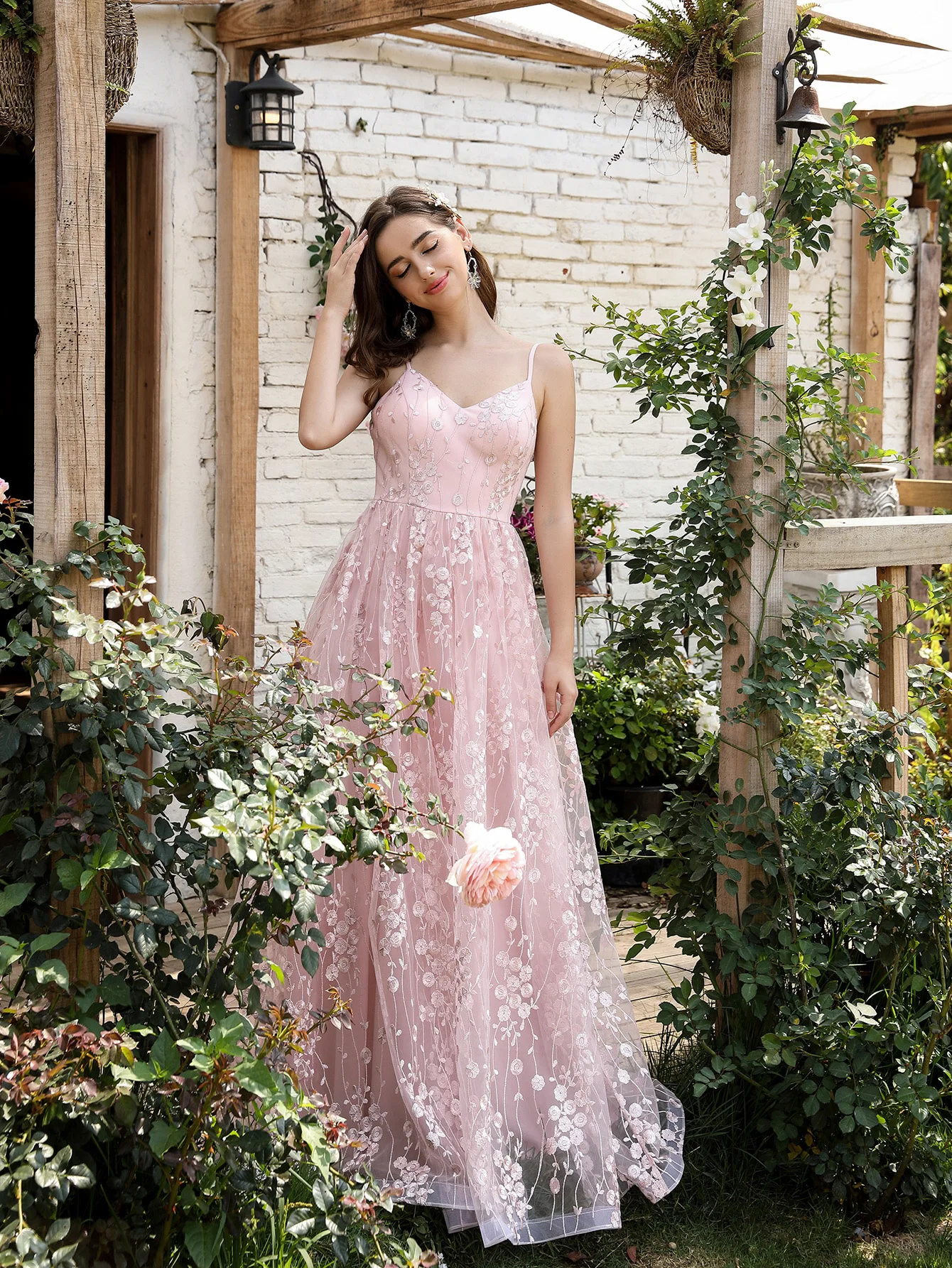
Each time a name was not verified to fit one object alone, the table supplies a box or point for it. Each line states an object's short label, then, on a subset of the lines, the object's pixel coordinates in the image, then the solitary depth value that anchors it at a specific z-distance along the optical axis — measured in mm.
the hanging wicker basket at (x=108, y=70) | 2078
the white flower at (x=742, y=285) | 2426
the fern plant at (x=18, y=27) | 2057
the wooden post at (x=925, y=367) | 5715
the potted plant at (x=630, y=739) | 4293
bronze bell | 2406
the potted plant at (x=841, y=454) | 2545
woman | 2385
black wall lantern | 3764
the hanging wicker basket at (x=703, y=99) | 2480
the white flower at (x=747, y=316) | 2439
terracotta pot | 4273
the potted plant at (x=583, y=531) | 4246
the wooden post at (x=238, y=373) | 3877
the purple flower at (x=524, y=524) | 4211
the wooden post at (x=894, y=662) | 2793
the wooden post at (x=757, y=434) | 2455
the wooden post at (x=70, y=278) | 2059
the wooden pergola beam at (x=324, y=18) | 3031
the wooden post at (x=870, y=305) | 5504
